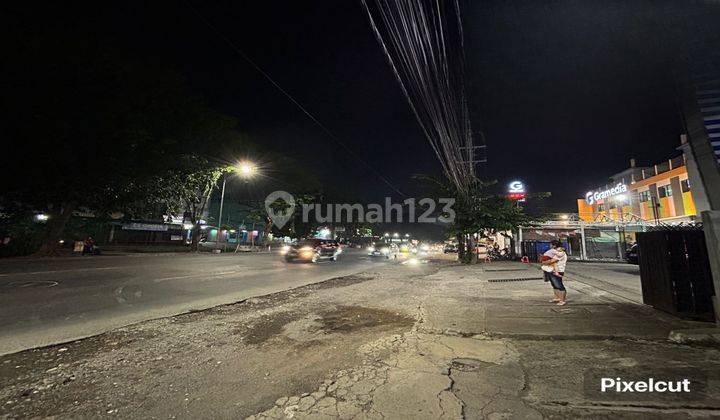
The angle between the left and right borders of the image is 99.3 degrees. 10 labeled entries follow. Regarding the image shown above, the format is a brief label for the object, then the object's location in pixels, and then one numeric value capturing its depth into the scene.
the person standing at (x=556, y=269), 7.44
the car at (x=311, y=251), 19.55
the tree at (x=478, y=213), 20.45
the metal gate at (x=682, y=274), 5.66
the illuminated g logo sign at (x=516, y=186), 37.16
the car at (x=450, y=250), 48.22
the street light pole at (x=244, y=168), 29.41
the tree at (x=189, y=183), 24.09
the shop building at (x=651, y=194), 30.83
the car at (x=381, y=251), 32.47
